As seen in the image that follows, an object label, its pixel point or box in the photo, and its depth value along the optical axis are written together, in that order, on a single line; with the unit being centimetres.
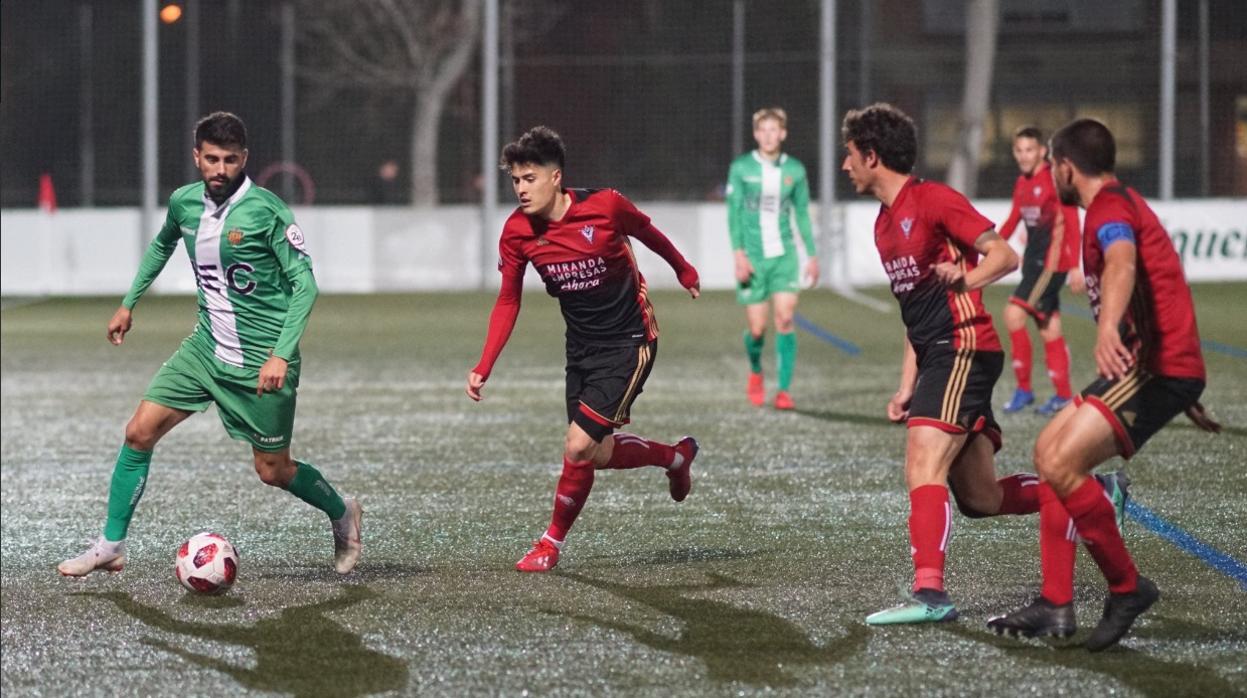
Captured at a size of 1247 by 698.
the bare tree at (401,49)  6200
